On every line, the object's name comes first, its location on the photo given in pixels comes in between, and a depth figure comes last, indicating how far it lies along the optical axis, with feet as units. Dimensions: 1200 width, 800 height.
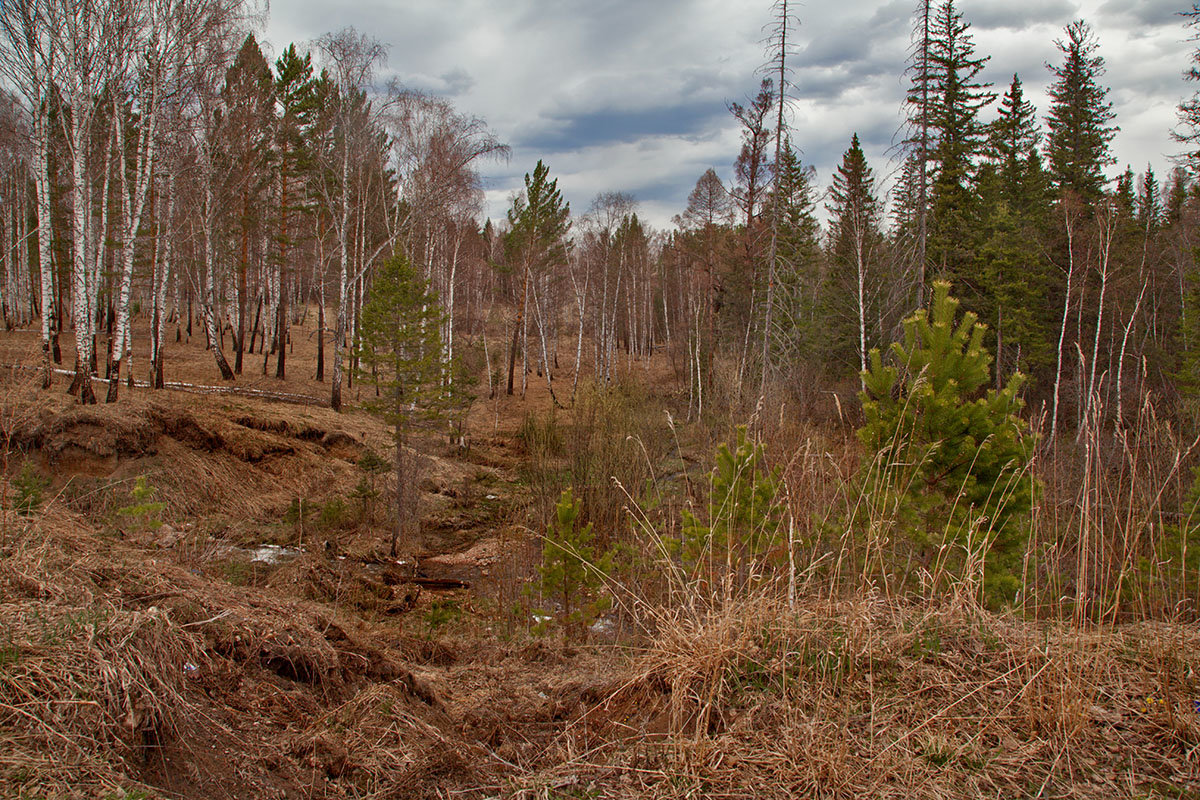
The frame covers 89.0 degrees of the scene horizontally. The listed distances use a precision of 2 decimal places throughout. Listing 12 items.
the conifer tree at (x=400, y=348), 40.81
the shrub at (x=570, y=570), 22.11
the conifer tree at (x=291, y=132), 63.26
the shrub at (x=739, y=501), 17.38
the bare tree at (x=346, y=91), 53.26
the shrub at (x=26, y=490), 15.79
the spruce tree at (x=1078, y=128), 72.84
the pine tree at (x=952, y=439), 16.93
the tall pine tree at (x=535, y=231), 83.46
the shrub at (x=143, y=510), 19.43
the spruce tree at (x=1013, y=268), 62.18
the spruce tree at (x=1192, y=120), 41.88
